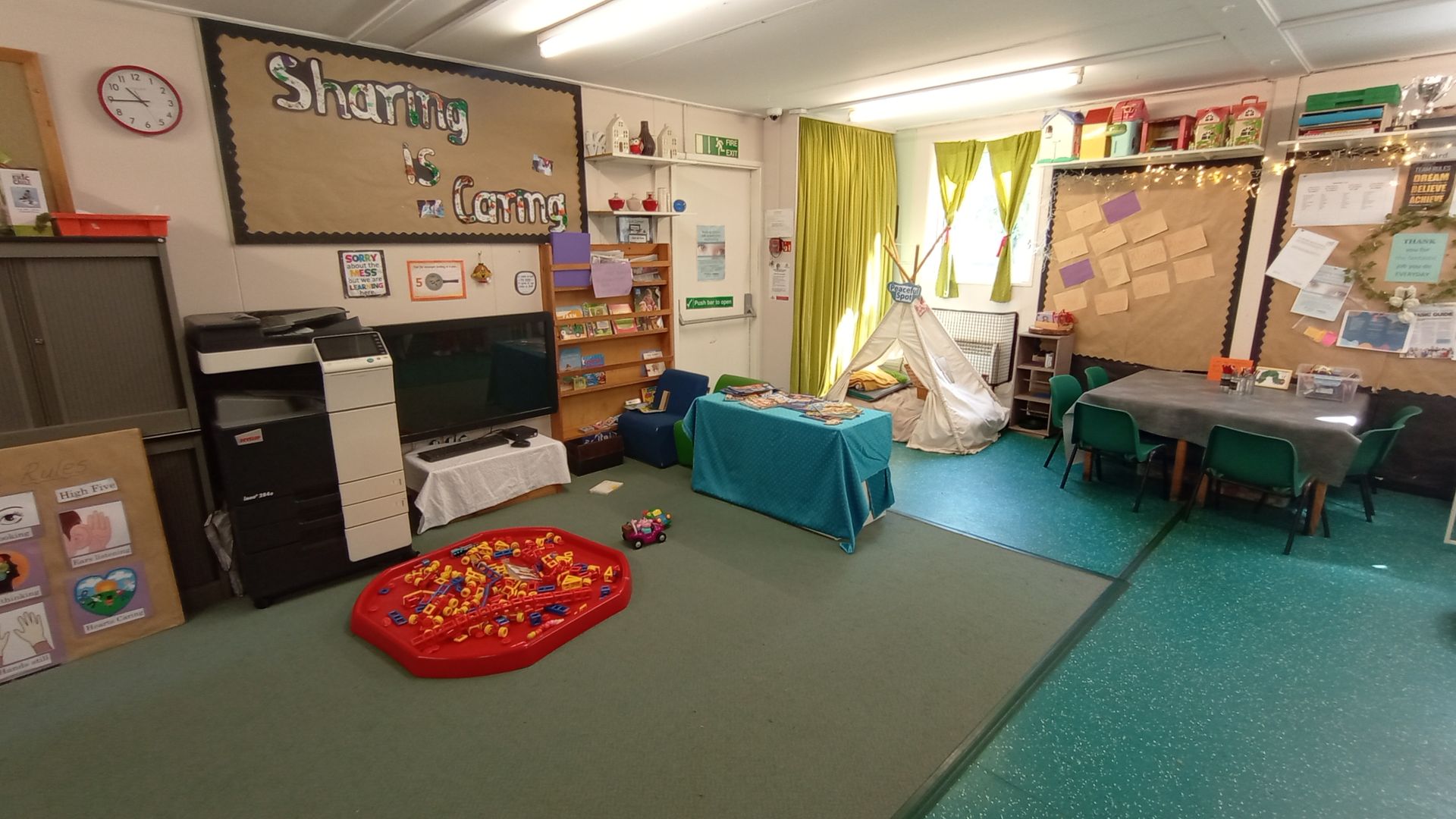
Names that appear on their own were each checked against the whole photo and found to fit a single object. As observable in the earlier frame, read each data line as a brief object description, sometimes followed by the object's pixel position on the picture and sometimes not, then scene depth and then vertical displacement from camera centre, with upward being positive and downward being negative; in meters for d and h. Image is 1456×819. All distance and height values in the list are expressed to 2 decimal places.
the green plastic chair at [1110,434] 4.17 -0.99
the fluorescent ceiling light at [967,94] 4.36 +1.36
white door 5.51 +0.17
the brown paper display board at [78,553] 2.58 -1.08
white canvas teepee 5.38 -0.81
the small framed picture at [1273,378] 4.52 -0.68
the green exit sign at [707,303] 5.68 -0.15
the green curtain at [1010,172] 5.70 +0.97
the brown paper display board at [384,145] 3.36 +0.83
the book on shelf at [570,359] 4.82 -0.54
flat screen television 3.97 -0.55
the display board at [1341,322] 4.19 -0.31
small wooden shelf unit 5.61 -0.85
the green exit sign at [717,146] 5.49 +1.18
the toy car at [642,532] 3.68 -1.38
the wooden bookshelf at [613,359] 4.82 -0.58
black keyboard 4.04 -1.02
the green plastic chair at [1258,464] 3.61 -1.05
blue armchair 4.92 -1.04
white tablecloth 3.86 -1.17
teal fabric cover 3.70 -1.09
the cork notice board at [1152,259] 4.88 +0.18
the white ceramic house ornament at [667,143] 4.92 +1.07
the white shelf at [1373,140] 3.96 +0.87
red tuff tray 2.69 -1.43
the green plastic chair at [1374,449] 3.71 -0.98
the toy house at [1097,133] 4.96 +1.12
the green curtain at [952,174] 6.05 +1.01
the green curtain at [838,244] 5.94 +0.38
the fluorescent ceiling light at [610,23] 3.06 +1.29
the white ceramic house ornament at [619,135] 4.61 +1.06
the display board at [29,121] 2.74 +0.72
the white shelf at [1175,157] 4.62 +0.91
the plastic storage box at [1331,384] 4.20 -0.67
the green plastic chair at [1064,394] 5.10 -0.86
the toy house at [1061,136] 5.14 +1.15
